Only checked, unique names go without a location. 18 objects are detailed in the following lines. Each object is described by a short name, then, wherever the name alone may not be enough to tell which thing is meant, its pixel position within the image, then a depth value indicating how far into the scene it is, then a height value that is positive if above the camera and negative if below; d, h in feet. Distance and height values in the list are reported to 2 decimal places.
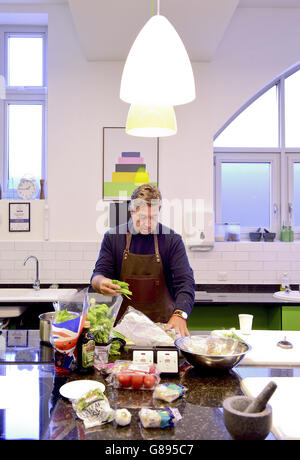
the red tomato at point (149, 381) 4.94 -1.83
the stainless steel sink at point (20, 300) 11.46 -1.94
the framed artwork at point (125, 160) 14.37 +2.68
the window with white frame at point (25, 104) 15.70 +5.15
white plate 4.71 -1.89
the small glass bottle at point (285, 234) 14.61 +0.02
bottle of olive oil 5.44 -1.61
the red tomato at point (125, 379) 4.97 -1.81
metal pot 6.90 -1.62
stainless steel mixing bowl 5.30 -1.65
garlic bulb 4.04 -1.86
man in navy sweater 8.87 -0.60
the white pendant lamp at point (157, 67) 5.44 +2.31
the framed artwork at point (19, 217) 14.49 +0.62
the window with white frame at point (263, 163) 15.35 +2.79
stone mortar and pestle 3.50 -1.64
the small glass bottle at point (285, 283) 13.73 -1.68
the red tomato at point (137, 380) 4.95 -1.81
